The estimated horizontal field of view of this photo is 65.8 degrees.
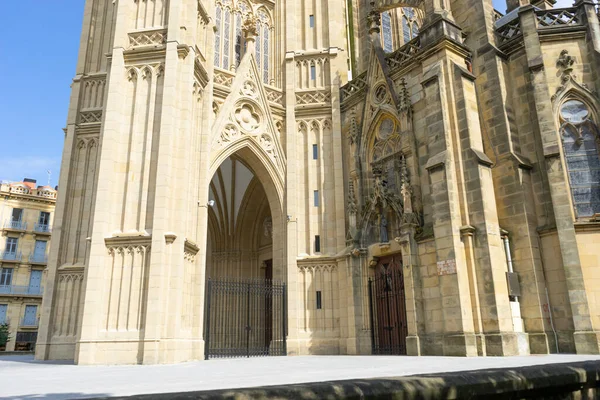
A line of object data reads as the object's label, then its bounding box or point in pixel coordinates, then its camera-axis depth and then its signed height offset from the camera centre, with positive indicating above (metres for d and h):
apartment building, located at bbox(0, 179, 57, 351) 37.12 +6.08
